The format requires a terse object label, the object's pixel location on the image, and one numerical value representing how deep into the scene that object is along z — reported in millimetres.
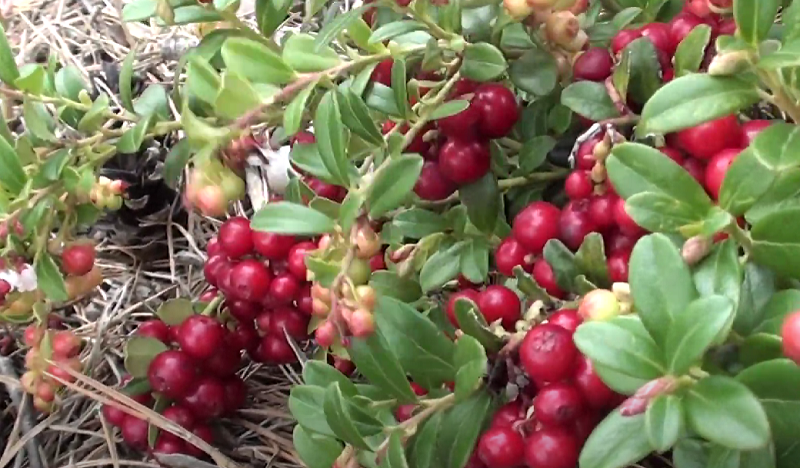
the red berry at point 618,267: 148
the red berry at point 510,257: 170
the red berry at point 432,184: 184
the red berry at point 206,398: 220
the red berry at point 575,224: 159
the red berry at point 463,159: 176
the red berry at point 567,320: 141
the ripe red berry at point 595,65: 169
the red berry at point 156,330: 226
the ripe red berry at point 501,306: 161
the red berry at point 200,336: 213
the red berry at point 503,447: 145
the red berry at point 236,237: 200
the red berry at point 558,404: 137
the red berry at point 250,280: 194
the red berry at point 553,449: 140
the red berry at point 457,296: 164
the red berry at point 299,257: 188
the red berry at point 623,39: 166
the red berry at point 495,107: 175
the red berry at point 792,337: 112
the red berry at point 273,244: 195
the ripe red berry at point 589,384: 139
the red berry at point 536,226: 165
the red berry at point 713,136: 141
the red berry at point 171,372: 215
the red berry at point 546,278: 160
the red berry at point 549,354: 136
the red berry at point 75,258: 218
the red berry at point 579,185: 159
